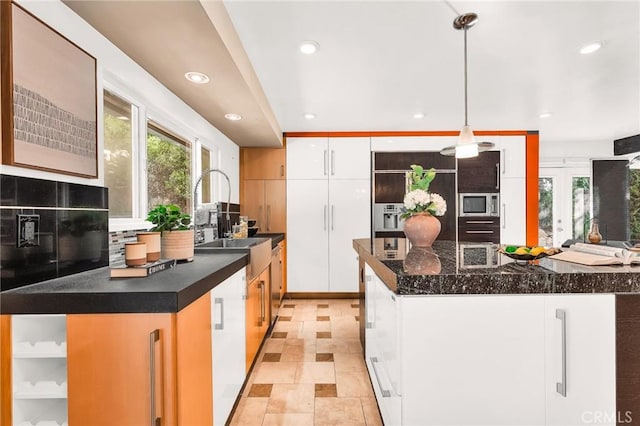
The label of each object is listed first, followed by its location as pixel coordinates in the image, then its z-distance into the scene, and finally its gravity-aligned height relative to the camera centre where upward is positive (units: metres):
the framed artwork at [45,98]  1.20 +0.46
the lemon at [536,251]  1.44 -0.18
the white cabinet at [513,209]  4.72 +0.01
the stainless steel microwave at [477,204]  4.70 +0.09
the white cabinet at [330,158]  4.74 +0.75
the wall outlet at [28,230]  1.23 -0.07
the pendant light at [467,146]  2.46 +0.48
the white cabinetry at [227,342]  1.58 -0.70
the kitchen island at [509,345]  1.27 -0.52
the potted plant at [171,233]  1.77 -0.11
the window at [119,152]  1.92 +0.36
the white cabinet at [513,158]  4.73 +0.74
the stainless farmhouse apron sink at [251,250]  2.30 -0.29
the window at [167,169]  2.43 +0.35
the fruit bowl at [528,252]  1.44 -0.19
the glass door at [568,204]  5.73 +0.10
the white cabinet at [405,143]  4.74 +0.95
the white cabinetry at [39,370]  1.13 -0.56
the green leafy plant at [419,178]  2.19 +0.21
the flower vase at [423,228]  2.18 -0.12
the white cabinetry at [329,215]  4.74 -0.06
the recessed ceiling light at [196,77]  2.16 +0.90
